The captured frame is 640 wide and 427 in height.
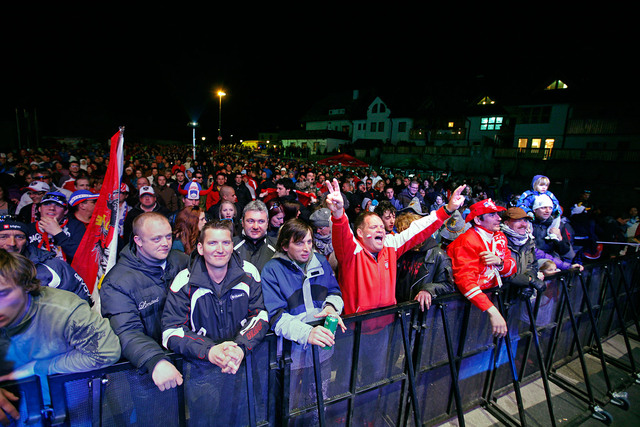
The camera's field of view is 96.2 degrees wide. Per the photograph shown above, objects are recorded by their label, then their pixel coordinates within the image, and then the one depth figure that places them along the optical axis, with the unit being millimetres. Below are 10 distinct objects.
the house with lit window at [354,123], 43781
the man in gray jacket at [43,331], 1653
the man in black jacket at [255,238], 3689
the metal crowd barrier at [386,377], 1963
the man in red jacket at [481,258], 2973
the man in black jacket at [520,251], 3348
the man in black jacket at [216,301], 2158
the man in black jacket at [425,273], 3188
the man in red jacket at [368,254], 2998
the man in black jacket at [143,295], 1860
